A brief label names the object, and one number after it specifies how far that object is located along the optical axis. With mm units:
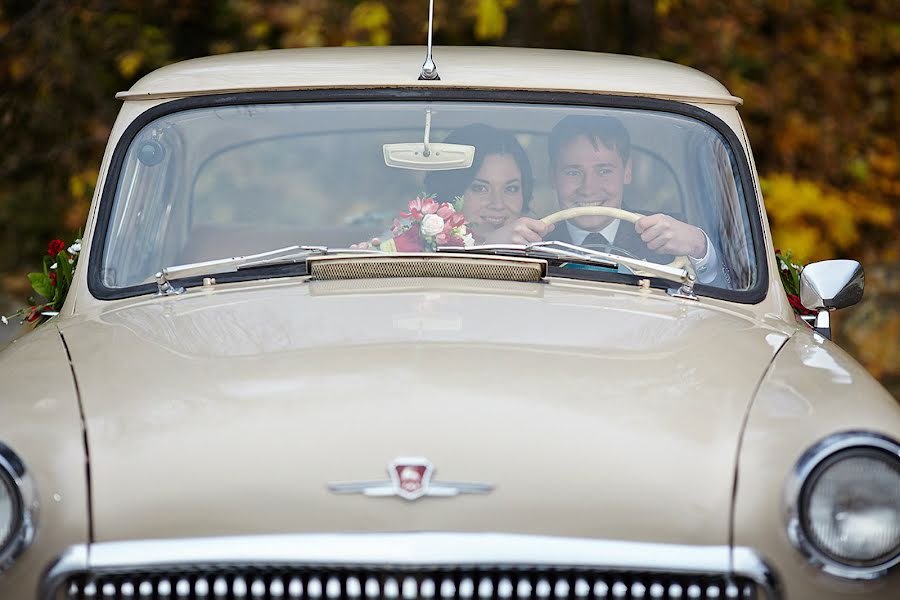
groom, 7320
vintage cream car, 4840
